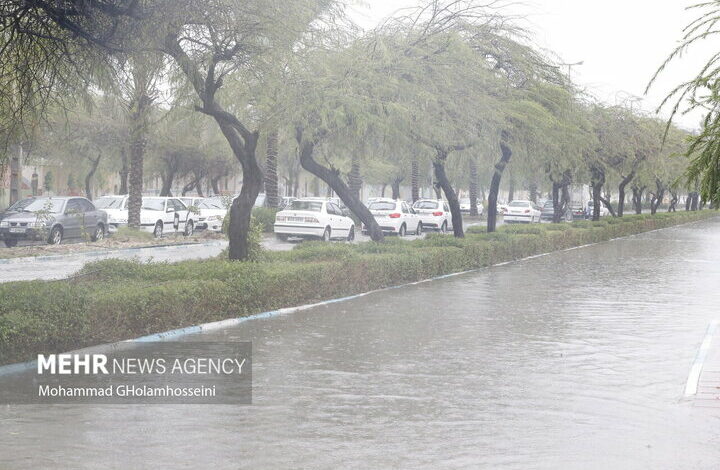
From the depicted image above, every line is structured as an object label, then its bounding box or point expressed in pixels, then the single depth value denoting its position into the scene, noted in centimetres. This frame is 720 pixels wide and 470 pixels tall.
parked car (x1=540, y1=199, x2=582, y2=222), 6802
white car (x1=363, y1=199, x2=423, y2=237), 4150
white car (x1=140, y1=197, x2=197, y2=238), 3519
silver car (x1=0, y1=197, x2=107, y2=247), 2801
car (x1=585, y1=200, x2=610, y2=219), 7460
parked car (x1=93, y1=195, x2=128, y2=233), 3638
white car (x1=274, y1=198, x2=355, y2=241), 3416
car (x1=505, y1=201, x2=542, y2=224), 6225
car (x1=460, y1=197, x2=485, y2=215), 7538
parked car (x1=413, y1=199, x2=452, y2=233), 4609
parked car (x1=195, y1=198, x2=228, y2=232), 4031
